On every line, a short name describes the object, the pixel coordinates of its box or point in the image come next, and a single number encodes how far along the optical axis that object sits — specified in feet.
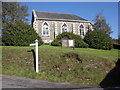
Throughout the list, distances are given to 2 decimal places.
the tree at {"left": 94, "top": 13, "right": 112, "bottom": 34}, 119.96
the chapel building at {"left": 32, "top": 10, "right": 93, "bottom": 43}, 92.17
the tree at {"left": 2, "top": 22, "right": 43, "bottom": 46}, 62.59
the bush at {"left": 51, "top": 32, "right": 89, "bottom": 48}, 71.87
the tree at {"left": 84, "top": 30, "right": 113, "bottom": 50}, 70.90
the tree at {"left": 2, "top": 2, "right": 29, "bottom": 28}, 93.30
